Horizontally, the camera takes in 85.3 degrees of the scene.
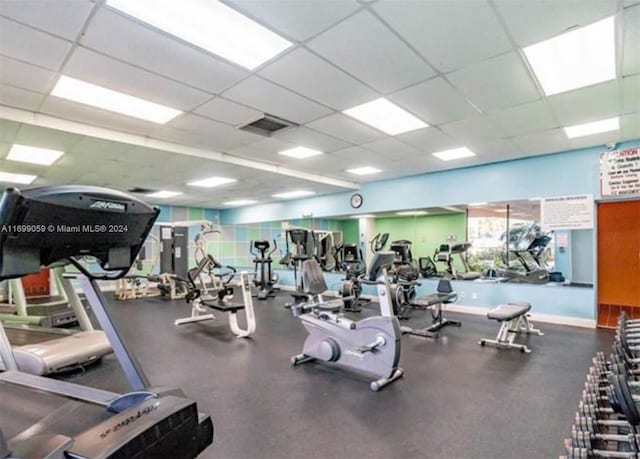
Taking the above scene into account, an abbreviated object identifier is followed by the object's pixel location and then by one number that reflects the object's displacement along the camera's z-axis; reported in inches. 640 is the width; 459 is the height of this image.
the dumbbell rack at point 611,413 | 57.6
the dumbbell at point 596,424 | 66.4
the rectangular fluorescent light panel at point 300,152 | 203.8
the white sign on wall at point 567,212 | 196.9
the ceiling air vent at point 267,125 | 153.7
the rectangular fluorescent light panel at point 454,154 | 204.8
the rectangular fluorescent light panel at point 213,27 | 82.2
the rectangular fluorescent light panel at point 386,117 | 142.4
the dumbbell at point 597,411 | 73.2
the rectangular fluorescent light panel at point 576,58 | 94.0
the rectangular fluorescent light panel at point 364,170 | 249.4
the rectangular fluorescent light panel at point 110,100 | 122.7
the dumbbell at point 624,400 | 55.5
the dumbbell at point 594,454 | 57.9
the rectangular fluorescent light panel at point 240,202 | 398.6
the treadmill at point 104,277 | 39.3
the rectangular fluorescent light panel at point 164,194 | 327.2
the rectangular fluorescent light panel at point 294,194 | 338.5
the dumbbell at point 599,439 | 59.8
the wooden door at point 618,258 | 220.2
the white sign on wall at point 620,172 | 182.1
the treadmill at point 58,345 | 122.3
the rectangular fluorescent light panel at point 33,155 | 183.0
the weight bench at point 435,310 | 184.9
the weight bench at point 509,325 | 154.4
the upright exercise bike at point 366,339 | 118.5
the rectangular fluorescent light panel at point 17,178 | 243.8
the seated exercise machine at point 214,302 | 189.6
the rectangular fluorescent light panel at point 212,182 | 272.2
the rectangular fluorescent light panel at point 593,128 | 158.9
